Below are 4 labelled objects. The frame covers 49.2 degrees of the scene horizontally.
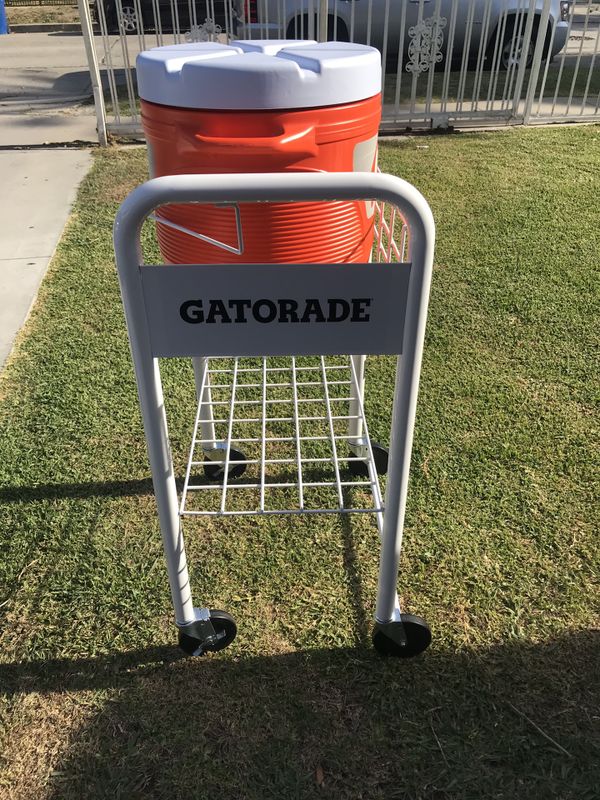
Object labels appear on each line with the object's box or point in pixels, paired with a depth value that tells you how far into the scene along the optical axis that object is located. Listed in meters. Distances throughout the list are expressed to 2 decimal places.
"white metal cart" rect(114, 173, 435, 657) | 1.14
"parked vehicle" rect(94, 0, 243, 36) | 12.29
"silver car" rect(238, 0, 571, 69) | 6.56
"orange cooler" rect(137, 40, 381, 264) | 1.30
